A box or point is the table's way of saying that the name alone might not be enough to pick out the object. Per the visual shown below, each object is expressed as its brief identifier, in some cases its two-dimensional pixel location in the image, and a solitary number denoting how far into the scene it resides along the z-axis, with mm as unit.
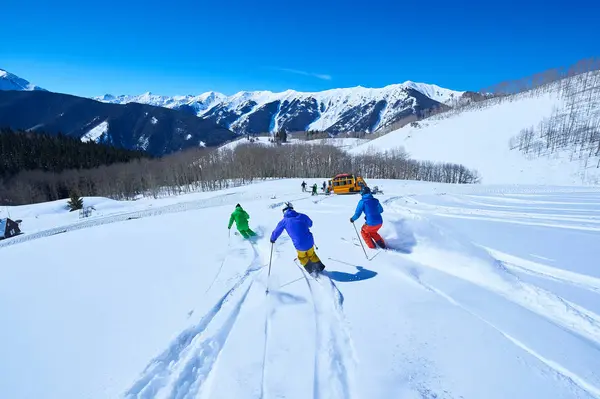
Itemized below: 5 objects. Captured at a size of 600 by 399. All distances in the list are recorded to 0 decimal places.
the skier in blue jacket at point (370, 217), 7848
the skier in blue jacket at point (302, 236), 6434
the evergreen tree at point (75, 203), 36272
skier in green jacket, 10211
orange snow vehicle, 27281
